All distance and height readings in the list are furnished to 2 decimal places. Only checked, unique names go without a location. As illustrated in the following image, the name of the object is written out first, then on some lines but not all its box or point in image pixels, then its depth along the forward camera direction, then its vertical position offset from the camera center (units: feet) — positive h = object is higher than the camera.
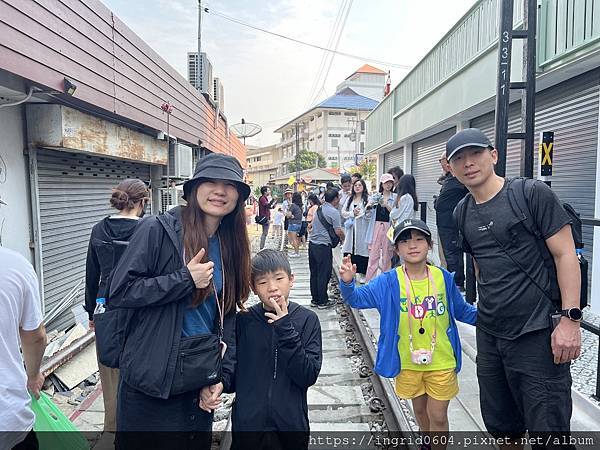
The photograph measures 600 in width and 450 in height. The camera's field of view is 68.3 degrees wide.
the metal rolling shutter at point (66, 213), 19.13 -0.72
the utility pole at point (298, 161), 155.58 +12.47
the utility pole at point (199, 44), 50.89 +18.53
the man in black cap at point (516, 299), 6.98 -1.73
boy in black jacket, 7.14 -2.87
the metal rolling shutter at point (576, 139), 20.16 +2.65
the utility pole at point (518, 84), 11.27 +2.85
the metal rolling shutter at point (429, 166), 41.45 +2.98
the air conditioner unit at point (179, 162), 35.12 +2.88
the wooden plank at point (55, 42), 13.67 +5.87
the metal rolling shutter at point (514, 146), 26.54 +2.94
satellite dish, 81.25 +12.54
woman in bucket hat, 5.98 -1.69
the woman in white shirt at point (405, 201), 20.29 -0.28
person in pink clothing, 21.98 -1.71
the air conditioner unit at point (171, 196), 37.54 +0.12
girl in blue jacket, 8.82 -2.57
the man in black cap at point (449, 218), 17.21 -0.94
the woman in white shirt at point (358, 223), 23.57 -1.52
